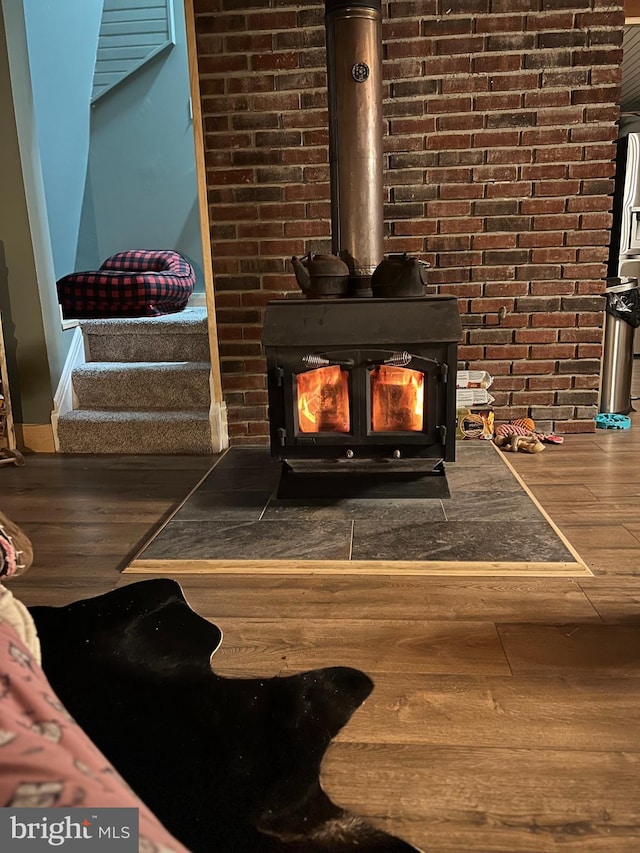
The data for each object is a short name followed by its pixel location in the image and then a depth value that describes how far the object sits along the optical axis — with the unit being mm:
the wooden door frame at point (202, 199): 2869
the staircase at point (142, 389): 3199
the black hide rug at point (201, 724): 1044
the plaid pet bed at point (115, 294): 3689
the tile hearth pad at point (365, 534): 1933
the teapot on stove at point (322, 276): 2336
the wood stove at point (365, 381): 2225
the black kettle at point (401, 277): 2266
